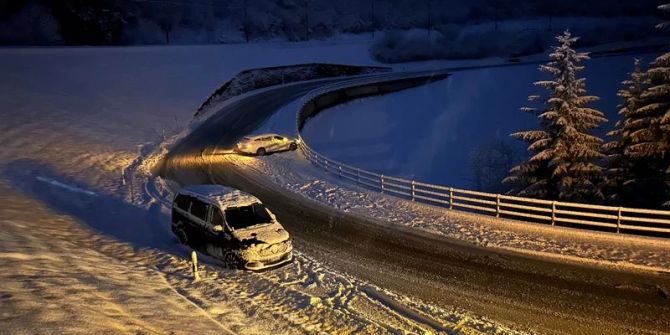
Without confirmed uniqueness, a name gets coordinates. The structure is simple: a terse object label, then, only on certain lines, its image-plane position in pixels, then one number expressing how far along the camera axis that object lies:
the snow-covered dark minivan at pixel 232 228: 13.90
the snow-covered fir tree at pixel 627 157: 23.76
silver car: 31.42
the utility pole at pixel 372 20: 126.04
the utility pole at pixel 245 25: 106.88
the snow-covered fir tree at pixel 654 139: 22.48
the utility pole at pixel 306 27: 116.31
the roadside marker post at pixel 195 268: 13.23
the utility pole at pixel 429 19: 120.16
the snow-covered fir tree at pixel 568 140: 24.62
